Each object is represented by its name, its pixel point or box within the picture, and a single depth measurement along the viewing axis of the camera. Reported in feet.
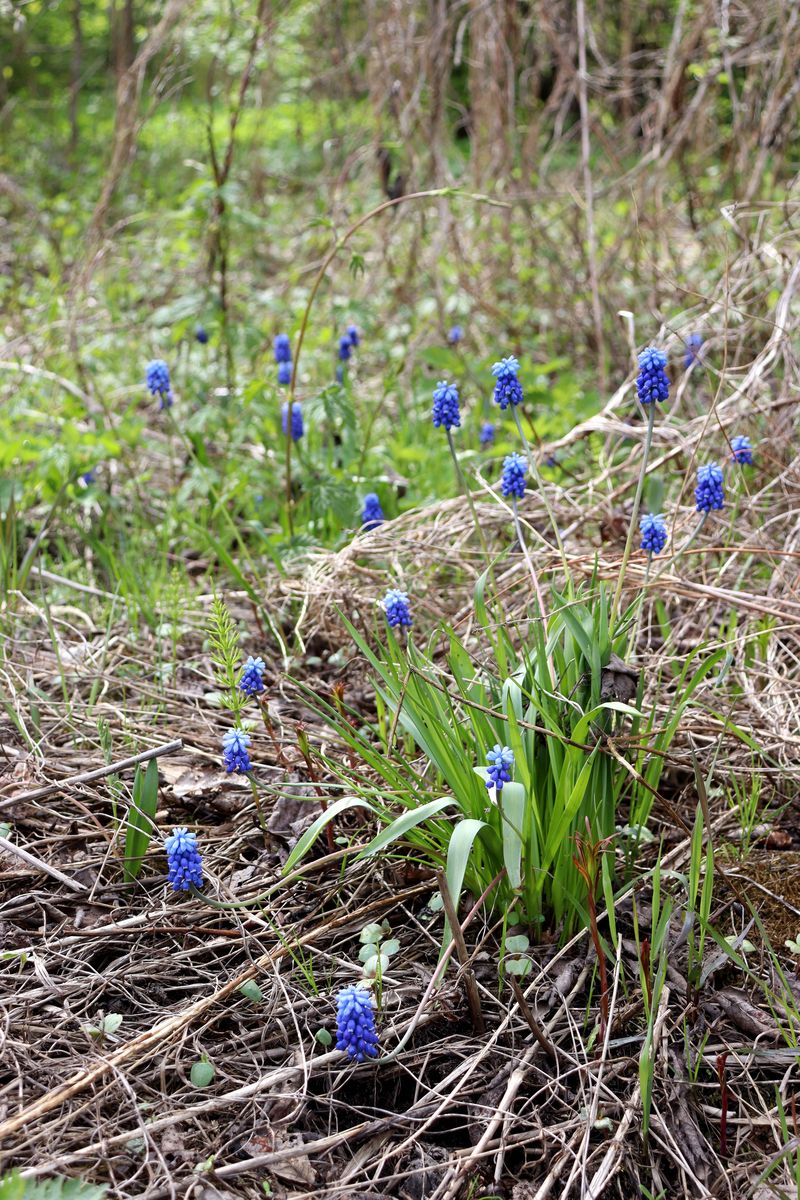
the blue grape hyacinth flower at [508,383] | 6.65
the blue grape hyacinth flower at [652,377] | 6.02
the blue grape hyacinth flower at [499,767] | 5.12
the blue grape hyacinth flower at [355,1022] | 4.64
